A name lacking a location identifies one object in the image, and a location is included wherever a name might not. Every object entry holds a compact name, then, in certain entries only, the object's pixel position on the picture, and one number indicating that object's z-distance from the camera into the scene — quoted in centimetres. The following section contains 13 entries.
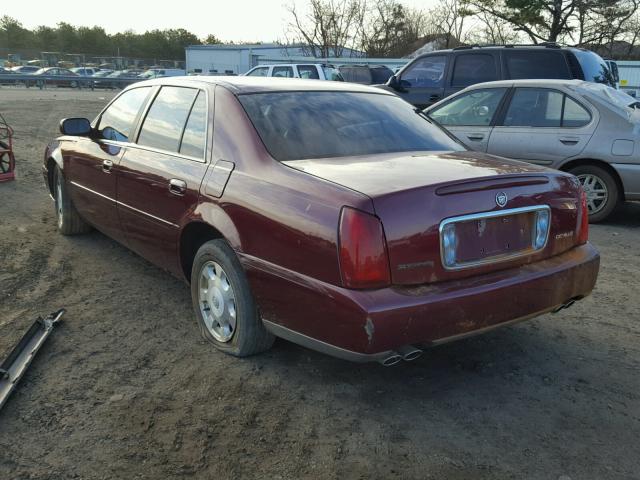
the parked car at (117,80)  3678
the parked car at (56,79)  3688
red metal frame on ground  828
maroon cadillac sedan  258
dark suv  888
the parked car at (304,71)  1823
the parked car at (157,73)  4299
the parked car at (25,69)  4675
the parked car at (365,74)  1873
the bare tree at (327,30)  3647
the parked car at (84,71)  4564
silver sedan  632
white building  3816
